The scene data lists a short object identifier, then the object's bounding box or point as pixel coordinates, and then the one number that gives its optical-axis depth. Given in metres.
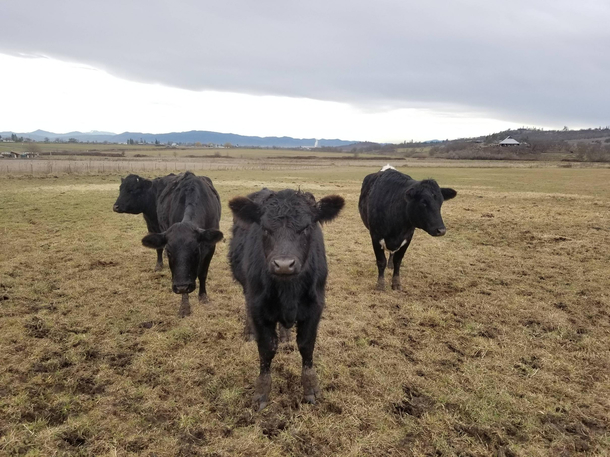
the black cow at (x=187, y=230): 5.18
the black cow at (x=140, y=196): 8.77
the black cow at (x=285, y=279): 3.56
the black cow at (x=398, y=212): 6.73
